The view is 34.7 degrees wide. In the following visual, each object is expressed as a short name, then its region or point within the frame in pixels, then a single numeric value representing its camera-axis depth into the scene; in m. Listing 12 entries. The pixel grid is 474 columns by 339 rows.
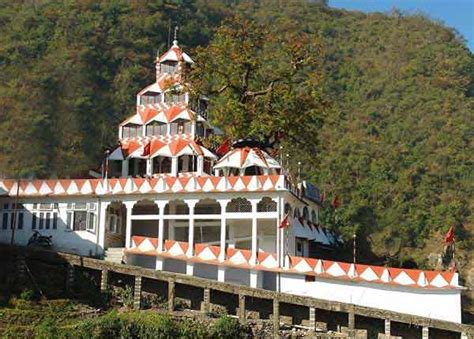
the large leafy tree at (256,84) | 42.12
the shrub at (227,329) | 31.66
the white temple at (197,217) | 35.03
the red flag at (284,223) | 36.75
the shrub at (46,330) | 29.50
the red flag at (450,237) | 36.66
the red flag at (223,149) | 45.39
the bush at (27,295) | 32.84
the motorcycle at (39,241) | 40.00
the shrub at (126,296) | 34.88
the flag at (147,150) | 43.22
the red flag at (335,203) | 47.74
